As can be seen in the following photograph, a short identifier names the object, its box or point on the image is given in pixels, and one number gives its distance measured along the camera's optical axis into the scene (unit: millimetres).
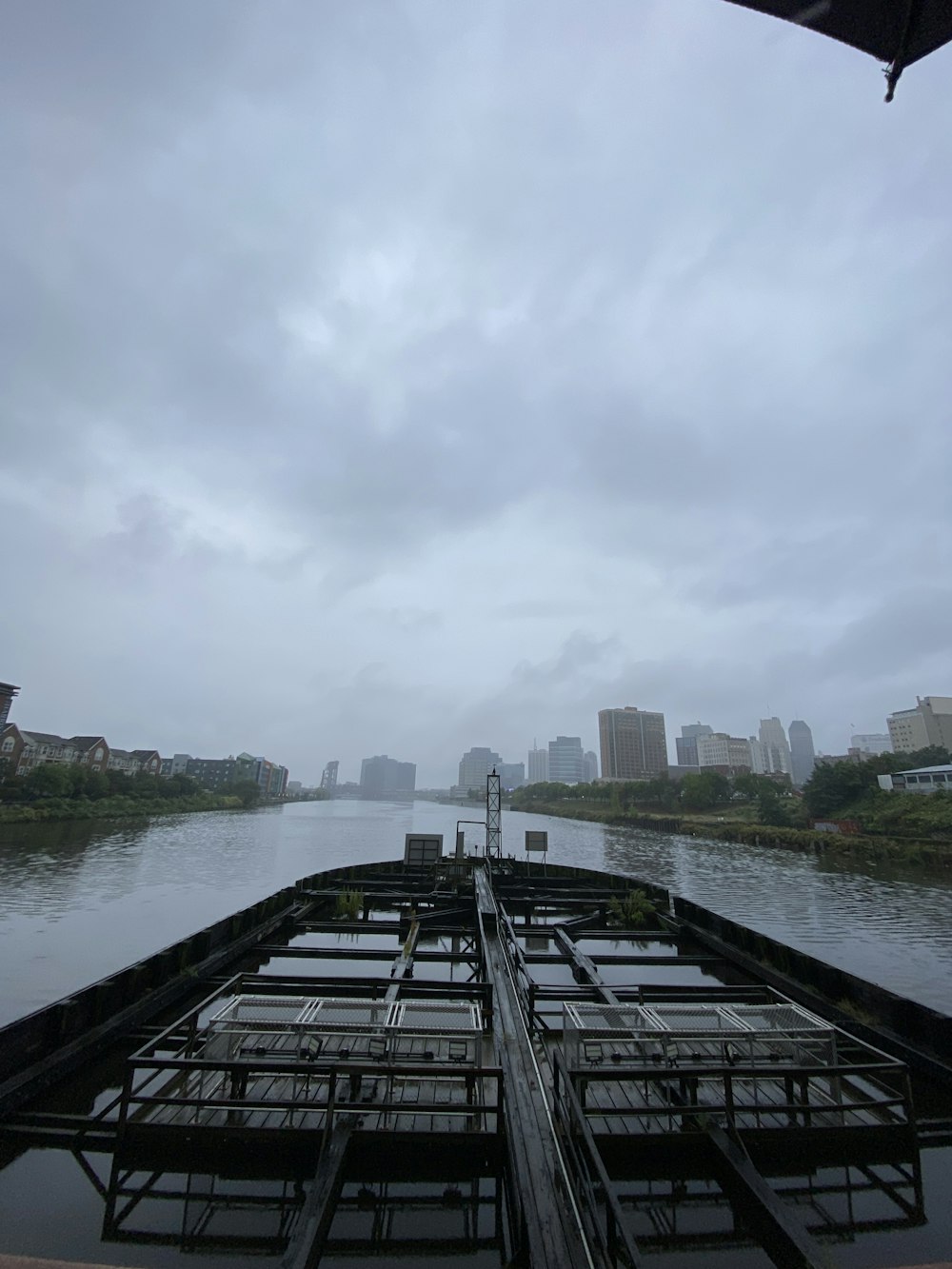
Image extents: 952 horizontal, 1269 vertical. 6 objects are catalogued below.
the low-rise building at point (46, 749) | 107375
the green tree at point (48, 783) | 78812
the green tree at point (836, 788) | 84875
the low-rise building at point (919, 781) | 83438
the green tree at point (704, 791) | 118438
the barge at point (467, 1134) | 6398
